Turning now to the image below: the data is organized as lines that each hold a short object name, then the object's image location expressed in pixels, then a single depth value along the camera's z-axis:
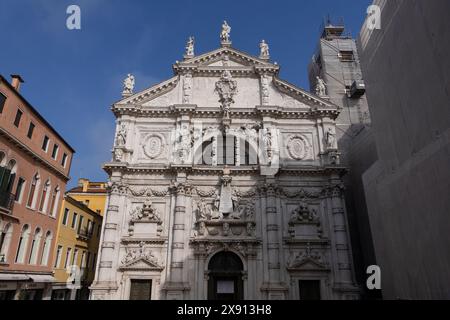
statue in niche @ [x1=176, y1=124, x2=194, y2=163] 20.00
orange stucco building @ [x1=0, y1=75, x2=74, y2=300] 15.96
